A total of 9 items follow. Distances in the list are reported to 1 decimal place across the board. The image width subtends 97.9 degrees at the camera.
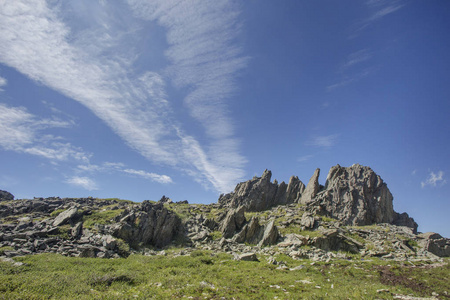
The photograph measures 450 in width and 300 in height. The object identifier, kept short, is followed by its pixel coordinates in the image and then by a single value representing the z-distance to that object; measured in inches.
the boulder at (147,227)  1646.2
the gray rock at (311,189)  3346.5
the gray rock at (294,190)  3716.0
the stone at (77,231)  1423.2
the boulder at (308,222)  1907.0
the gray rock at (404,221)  2952.8
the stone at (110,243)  1261.1
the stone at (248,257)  1124.4
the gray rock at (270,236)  1670.5
